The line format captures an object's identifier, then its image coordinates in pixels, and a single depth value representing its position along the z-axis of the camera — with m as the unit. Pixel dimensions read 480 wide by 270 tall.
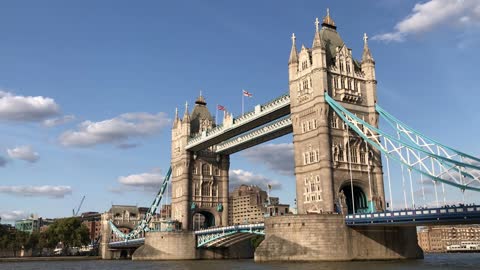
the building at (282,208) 170.75
